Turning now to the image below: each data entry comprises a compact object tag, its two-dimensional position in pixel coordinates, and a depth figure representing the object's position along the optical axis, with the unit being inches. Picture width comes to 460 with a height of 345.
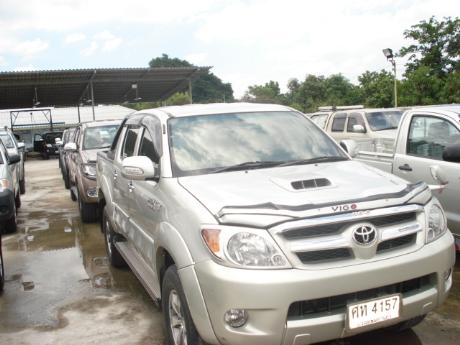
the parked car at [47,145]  1149.7
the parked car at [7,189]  267.7
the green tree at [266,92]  2840.1
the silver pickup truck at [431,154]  192.5
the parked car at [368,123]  446.0
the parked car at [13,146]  486.7
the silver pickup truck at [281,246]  104.7
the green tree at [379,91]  1140.5
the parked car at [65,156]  527.5
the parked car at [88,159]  319.0
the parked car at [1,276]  205.9
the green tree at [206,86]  3720.5
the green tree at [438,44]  964.0
